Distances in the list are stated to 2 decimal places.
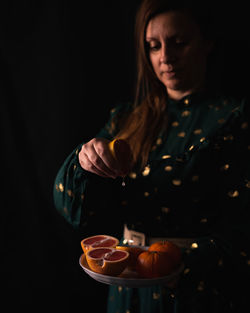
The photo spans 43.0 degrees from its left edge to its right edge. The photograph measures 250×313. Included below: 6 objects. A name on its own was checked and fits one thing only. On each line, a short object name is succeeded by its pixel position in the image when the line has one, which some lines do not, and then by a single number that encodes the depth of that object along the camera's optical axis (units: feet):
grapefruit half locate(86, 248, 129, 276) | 2.19
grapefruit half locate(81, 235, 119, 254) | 2.50
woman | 2.60
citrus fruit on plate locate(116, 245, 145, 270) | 2.42
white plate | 2.11
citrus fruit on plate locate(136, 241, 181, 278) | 2.20
